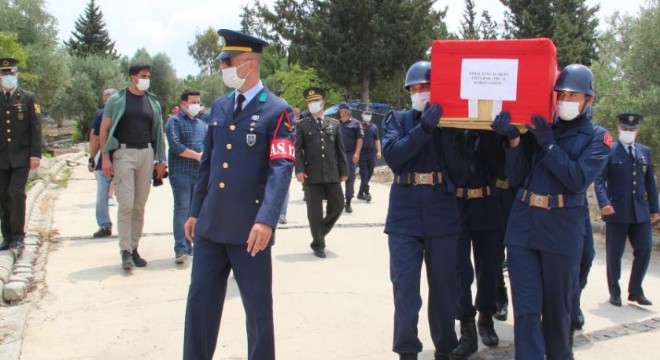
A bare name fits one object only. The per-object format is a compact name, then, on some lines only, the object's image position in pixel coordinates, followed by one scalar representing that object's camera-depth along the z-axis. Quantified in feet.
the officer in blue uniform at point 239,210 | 11.91
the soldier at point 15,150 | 22.93
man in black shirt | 22.47
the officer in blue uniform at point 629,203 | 20.29
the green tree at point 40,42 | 98.27
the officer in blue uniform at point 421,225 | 14.02
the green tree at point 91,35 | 220.84
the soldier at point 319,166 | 25.99
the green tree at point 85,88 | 129.70
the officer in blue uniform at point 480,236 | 15.85
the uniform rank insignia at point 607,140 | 13.09
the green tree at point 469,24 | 169.99
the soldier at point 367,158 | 44.32
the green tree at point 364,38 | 101.35
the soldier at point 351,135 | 40.29
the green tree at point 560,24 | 108.17
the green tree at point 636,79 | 29.86
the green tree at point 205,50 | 264.01
